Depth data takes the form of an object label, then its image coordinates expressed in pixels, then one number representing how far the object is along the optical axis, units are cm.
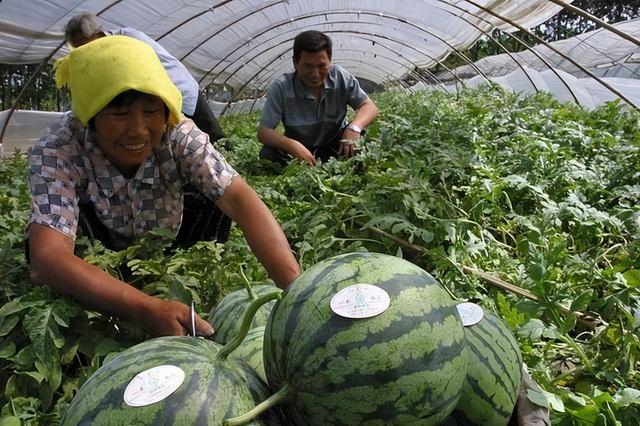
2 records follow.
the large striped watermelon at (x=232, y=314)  162
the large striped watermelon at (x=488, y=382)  133
